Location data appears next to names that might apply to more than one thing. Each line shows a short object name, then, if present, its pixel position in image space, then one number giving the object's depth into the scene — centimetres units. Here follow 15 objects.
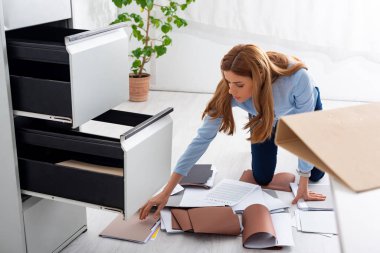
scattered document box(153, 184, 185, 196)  241
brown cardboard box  89
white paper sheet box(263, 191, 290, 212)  233
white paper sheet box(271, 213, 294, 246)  207
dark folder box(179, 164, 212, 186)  250
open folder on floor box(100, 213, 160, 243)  212
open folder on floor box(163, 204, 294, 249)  207
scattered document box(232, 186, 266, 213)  231
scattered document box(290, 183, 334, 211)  234
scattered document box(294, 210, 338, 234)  219
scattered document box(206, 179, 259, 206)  236
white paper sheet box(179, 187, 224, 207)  231
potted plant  365
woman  191
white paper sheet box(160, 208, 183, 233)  216
